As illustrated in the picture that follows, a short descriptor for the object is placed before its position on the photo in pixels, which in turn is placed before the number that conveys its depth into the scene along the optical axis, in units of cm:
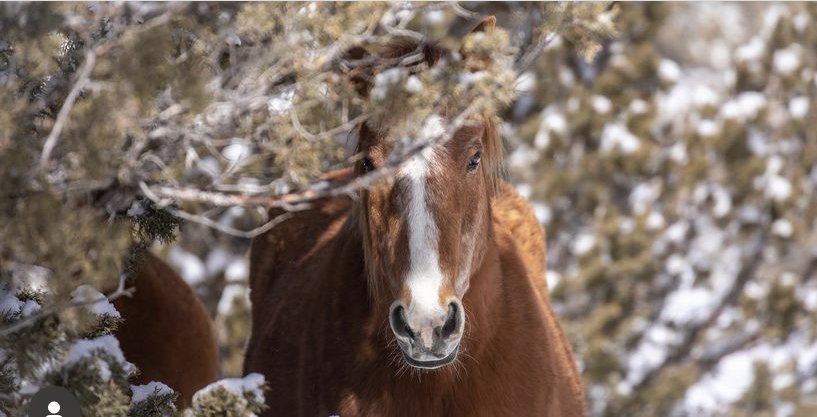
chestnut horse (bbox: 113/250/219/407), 956
